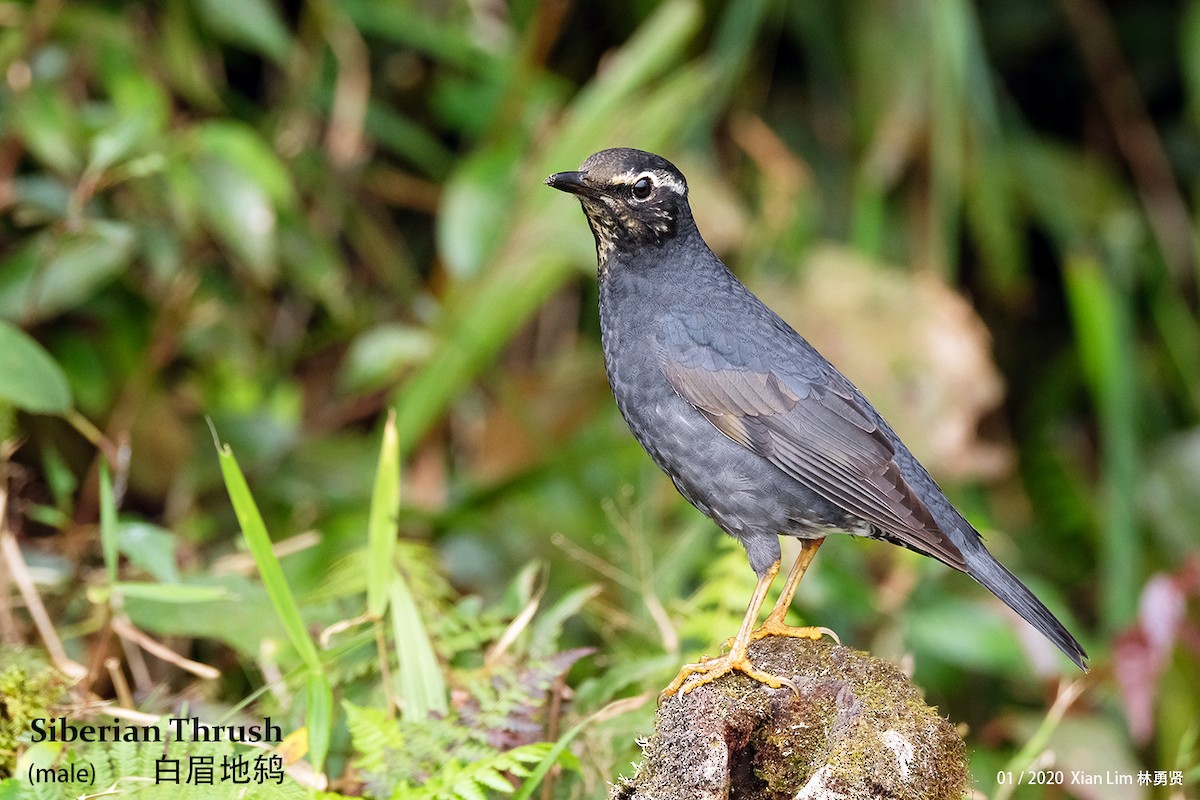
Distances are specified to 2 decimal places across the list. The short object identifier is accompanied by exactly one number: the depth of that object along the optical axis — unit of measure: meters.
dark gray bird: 7.61
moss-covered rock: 6.17
